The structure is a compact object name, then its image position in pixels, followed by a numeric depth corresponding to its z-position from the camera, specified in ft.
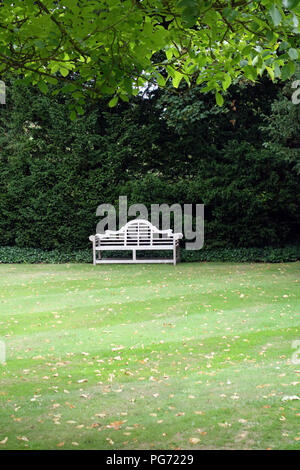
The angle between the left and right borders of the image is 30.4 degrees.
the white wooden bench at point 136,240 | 52.01
